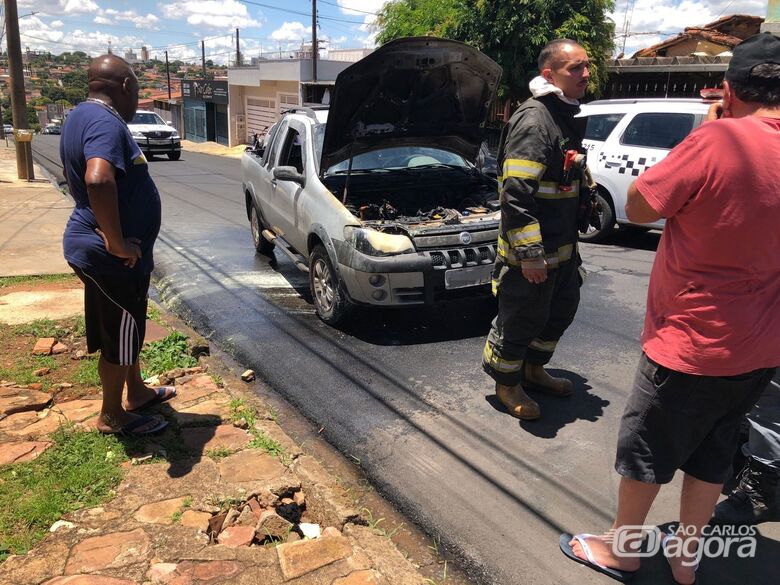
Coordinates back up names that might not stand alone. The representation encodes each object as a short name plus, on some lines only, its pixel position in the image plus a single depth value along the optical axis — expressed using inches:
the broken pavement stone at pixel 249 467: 120.0
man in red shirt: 76.8
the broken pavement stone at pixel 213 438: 131.8
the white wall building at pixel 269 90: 1227.9
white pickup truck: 187.2
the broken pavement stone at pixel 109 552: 94.3
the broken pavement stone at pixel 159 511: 106.3
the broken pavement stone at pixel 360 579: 92.4
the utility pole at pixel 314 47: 1181.1
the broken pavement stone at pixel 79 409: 141.1
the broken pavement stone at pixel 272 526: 104.4
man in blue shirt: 114.0
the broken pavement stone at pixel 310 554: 94.7
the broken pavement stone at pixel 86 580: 90.1
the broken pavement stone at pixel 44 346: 175.3
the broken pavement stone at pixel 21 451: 122.1
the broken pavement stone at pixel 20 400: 142.1
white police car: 308.8
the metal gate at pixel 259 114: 1418.8
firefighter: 127.8
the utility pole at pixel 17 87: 570.6
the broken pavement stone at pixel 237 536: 102.3
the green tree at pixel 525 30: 559.8
